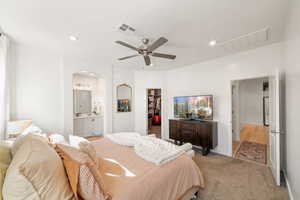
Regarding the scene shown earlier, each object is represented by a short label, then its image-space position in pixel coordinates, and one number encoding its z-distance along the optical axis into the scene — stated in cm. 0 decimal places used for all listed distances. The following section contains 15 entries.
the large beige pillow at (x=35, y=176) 90
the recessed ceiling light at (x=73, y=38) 250
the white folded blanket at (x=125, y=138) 232
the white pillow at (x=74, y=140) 198
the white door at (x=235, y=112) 475
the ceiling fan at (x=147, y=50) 220
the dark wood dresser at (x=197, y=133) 350
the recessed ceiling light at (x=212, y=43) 270
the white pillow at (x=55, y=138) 202
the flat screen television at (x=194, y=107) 376
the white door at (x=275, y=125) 222
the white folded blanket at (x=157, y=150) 170
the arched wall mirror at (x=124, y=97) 486
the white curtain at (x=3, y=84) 239
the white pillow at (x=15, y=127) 249
